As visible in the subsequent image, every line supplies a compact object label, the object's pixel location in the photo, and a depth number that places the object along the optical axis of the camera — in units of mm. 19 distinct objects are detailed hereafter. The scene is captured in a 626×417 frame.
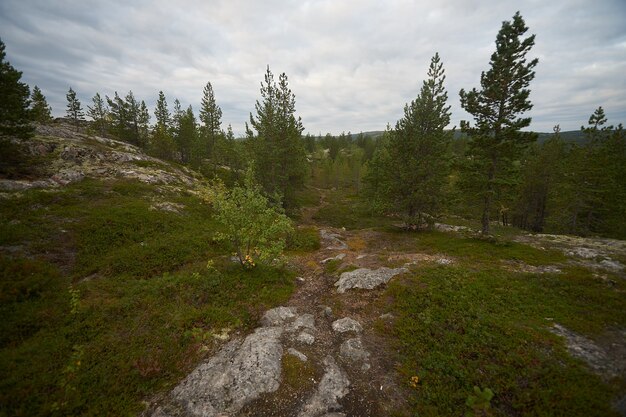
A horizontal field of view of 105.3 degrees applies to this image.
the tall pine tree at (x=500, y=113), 18203
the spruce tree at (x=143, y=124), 56969
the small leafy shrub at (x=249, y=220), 13586
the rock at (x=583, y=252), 16828
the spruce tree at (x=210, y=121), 48391
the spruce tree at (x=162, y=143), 49444
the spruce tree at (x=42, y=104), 54956
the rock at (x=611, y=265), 14008
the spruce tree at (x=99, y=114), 65500
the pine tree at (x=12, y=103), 20906
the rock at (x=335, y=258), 18538
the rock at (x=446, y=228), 28923
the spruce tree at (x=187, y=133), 51825
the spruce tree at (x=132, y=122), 54969
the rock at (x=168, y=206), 23172
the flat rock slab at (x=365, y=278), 14047
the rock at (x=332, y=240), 22769
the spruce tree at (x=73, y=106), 66500
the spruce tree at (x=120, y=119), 54372
